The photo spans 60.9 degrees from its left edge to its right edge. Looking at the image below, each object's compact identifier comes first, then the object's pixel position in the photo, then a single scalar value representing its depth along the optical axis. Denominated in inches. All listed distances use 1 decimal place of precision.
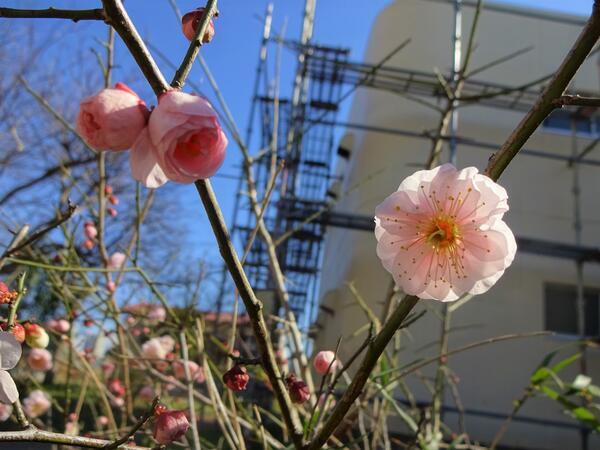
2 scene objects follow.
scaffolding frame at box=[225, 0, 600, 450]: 133.2
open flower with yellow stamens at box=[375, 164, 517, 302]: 4.3
